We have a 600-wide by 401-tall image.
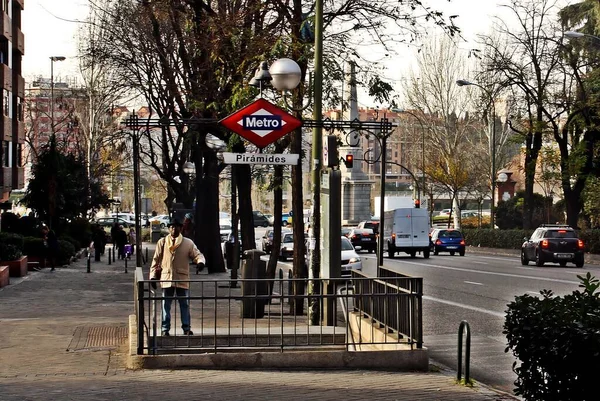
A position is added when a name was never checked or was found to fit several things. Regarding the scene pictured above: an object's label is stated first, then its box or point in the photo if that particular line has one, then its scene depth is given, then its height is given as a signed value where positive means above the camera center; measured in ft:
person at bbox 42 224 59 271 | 132.67 -0.81
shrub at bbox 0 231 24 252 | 115.24 +0.03
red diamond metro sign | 54.13 +5.66
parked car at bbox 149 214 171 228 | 312.09 +6.22
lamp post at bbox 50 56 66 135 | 233.43 +39.68
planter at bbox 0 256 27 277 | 111.65 -2.75
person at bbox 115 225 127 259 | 180.45 -0.13
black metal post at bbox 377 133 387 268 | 58.01 +2.46
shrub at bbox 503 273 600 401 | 26.48 -2.56
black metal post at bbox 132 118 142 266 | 69.35 +2.88
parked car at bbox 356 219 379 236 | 234.42 +3.04
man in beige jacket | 48.98 -0.94
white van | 180.86 +1.14
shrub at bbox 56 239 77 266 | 144.05 -1.72
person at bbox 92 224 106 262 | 172.04 +0.04
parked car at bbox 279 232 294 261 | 166.40 -1.63
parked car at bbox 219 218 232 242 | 235.40 +2.77
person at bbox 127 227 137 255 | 187.48 +0.04
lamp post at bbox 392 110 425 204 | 249.84 +18.53
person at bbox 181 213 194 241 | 123.97 +1.57
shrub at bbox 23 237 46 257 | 136.36 -0.95
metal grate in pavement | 51.45 -4.87
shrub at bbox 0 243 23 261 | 110.22 -1.27
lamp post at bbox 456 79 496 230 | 185.44 +21.67
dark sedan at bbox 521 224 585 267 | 145.28 -1.06
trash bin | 45.00 -2.05
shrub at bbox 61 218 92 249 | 194.70 +1.45
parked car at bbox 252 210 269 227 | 402.52 +6.56
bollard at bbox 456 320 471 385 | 38.42 -4.02
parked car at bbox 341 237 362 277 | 114.44 -2.02
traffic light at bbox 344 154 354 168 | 67.27 +4.74
